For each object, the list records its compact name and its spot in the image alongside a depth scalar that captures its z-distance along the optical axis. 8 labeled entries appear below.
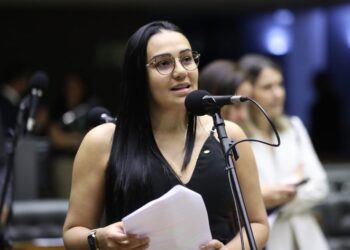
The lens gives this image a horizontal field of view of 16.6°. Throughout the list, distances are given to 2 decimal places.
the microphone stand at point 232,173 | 3.89
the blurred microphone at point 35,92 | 6.05
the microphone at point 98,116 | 4.86
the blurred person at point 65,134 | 13.82
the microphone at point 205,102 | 4.03
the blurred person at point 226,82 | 5.86
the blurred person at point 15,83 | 12.58
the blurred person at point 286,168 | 6.07
